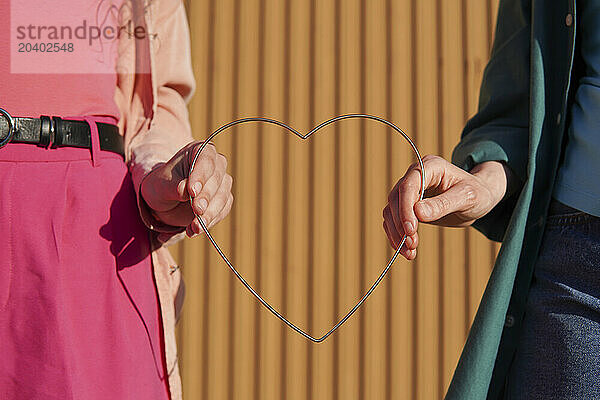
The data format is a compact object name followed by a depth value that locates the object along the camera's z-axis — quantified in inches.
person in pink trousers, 28.1
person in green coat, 28.8
